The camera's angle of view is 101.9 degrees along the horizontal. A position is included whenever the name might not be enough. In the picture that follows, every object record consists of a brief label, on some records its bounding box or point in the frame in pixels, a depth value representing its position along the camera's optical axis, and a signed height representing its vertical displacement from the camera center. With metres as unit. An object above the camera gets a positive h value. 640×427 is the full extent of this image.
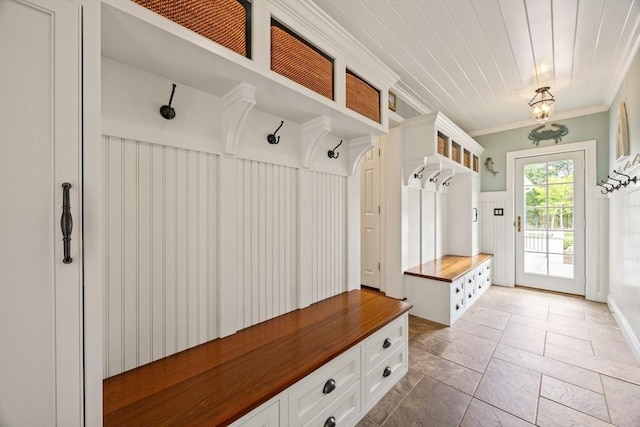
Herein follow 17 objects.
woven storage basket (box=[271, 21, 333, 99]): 1.24 +0.78
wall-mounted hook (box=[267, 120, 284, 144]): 1.58 +0.46
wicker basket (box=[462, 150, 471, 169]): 3.75 +0.80
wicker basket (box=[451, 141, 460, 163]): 3.44 +0.82
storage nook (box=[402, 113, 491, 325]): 2.84 -0.10
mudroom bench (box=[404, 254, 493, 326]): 2.74 -0.86
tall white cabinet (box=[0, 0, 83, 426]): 0.57 +0.00
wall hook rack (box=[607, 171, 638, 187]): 2.10 +0.28
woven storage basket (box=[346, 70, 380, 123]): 1.67 +0.78
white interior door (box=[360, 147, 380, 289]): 3.25 -0.09
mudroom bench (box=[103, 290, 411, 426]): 0.91 -0.68
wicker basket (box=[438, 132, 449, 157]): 3.04 +0.81
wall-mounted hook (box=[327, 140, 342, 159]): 1.98 +0.46
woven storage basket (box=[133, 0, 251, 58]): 0.90 +0.73
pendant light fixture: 2.80 +1.17
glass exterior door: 3.62 -0.13
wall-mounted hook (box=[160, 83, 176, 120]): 1.16 +0.46
